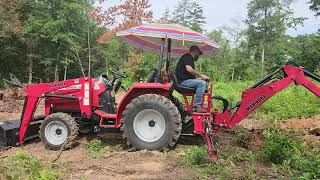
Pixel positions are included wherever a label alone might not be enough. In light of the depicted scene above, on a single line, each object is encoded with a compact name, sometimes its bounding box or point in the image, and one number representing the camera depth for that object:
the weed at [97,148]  5.58
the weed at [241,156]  4.92
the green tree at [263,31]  36.29
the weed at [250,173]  4.09
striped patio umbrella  5.33
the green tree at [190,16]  37.76
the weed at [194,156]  4.69
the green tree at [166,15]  35.12
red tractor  5.47
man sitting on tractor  5.51
